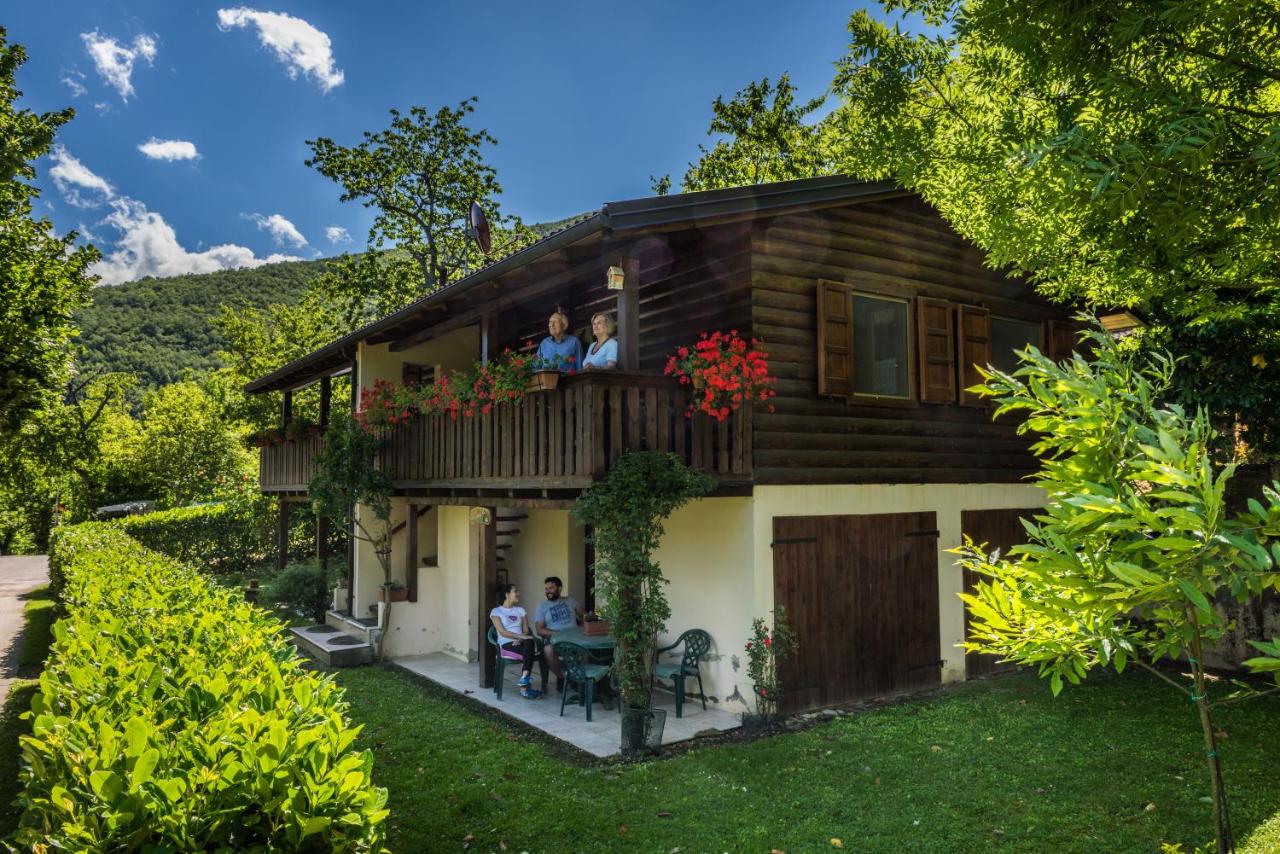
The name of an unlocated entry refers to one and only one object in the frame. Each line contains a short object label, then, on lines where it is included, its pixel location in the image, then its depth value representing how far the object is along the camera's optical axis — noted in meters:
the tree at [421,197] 26.89
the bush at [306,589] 15.01
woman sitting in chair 9.79
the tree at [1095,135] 3.65
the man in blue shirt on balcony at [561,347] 9.41
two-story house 8.20
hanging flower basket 7.98
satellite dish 13.31
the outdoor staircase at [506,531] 13.31
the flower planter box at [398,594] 12.24
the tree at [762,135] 24.95
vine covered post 7.39
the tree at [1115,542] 2.35
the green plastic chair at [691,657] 8.91
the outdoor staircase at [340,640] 11.80
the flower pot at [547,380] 7.85
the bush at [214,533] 23.94
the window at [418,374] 14.73
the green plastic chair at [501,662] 9.73
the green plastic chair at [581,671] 8.80
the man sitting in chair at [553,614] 10.16
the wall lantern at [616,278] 7.93
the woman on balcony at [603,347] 8.55
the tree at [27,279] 13.98
